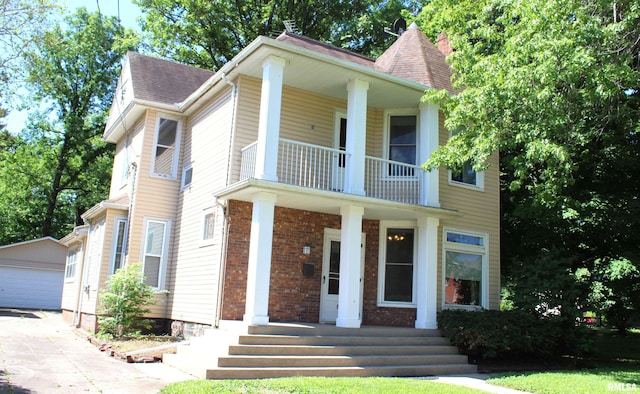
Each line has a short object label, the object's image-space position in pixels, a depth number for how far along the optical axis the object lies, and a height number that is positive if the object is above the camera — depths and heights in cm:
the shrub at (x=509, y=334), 1116 -78
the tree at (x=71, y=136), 3086 +805
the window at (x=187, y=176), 1448 +288
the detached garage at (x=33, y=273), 2650 -4
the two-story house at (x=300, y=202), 1126 +195
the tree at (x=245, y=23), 2608 +1292
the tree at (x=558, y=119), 993 +398
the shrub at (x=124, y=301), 1280 -57
